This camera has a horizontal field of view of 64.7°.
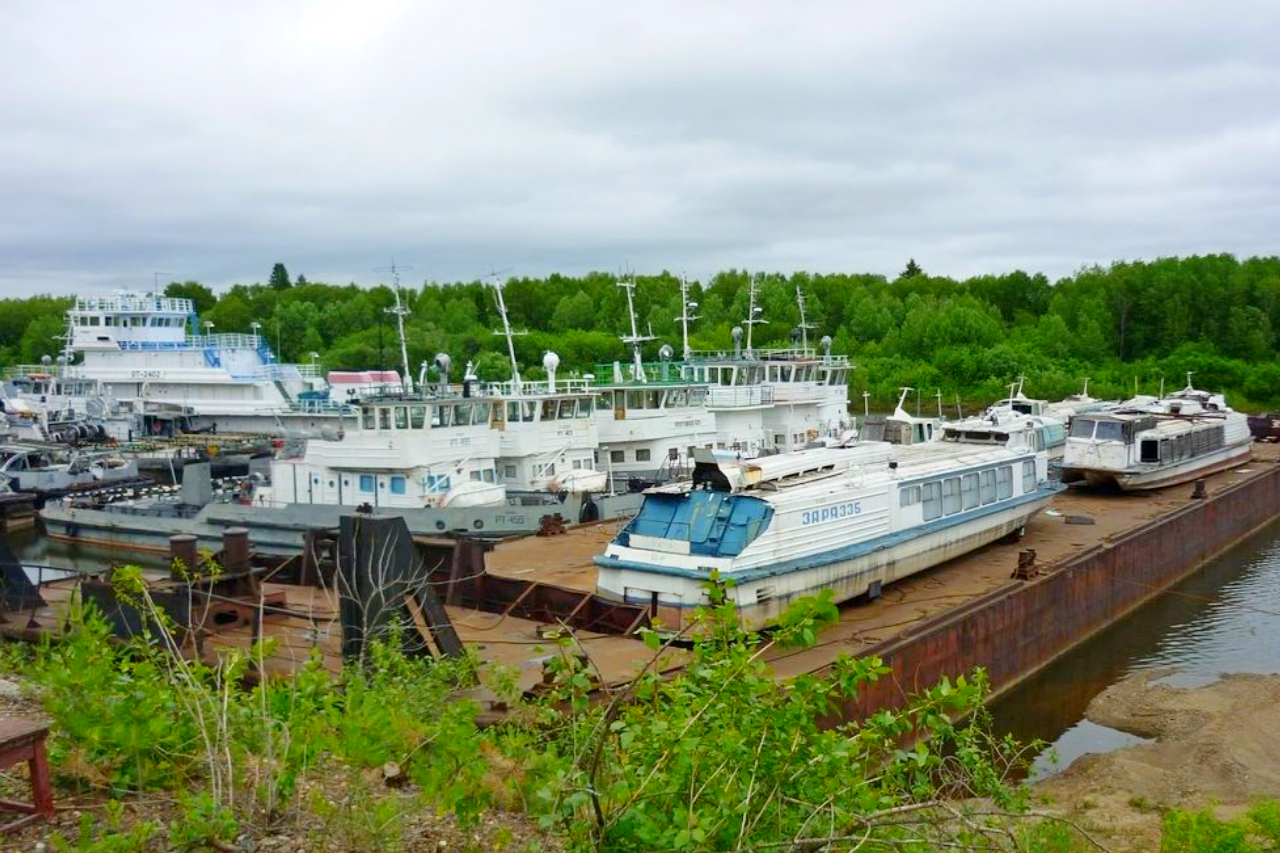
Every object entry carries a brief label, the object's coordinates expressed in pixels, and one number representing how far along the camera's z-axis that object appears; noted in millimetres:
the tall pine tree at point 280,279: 134750
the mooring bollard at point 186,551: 12664
